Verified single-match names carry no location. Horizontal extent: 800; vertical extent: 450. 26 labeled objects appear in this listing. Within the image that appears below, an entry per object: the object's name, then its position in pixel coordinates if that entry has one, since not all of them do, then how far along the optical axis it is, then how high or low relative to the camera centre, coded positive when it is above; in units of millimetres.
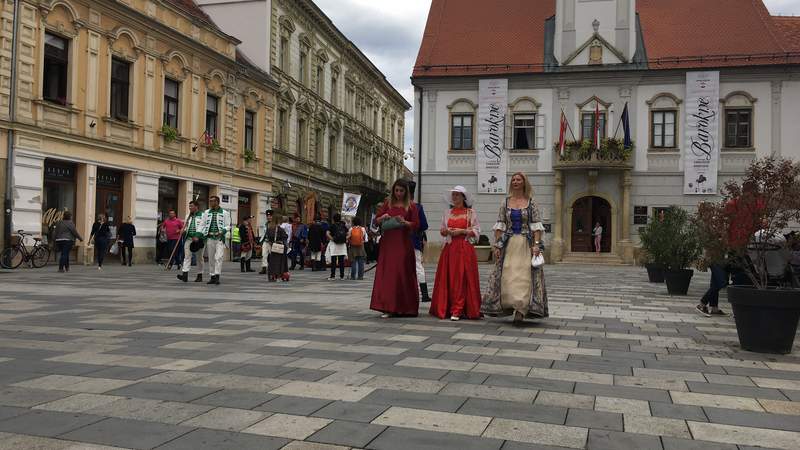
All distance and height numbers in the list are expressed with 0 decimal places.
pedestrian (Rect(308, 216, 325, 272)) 21109 -145
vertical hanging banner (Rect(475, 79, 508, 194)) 32000 +4571
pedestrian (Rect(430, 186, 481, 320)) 9016 -393
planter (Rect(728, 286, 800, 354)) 6715 -703
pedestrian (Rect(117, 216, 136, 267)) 22484 -155
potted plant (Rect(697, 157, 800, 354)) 6781 +68
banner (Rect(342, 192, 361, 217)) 23625 +1074
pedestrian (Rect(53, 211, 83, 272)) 18078 -156
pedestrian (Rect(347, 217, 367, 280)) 18062 -288
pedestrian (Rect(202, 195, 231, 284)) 14719 +21
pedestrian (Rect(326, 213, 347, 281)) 18406 -171
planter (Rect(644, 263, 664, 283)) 18016 -807
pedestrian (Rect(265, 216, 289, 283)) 16234 -525
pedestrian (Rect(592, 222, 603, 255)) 31188 +301
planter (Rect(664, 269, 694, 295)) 14617 -789
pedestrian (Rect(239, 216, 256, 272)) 20312 -268
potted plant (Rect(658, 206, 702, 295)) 14609 -271
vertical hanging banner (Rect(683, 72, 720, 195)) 30172 +4691
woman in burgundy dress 9078 -429
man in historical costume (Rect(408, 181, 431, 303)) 9789 -129
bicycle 18141 -679
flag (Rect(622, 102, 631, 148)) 30344 +4975
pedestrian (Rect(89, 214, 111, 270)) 20842 -152
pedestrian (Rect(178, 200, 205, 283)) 15039 -157
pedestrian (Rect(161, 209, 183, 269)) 22656 +133
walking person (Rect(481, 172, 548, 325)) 8508 -275
